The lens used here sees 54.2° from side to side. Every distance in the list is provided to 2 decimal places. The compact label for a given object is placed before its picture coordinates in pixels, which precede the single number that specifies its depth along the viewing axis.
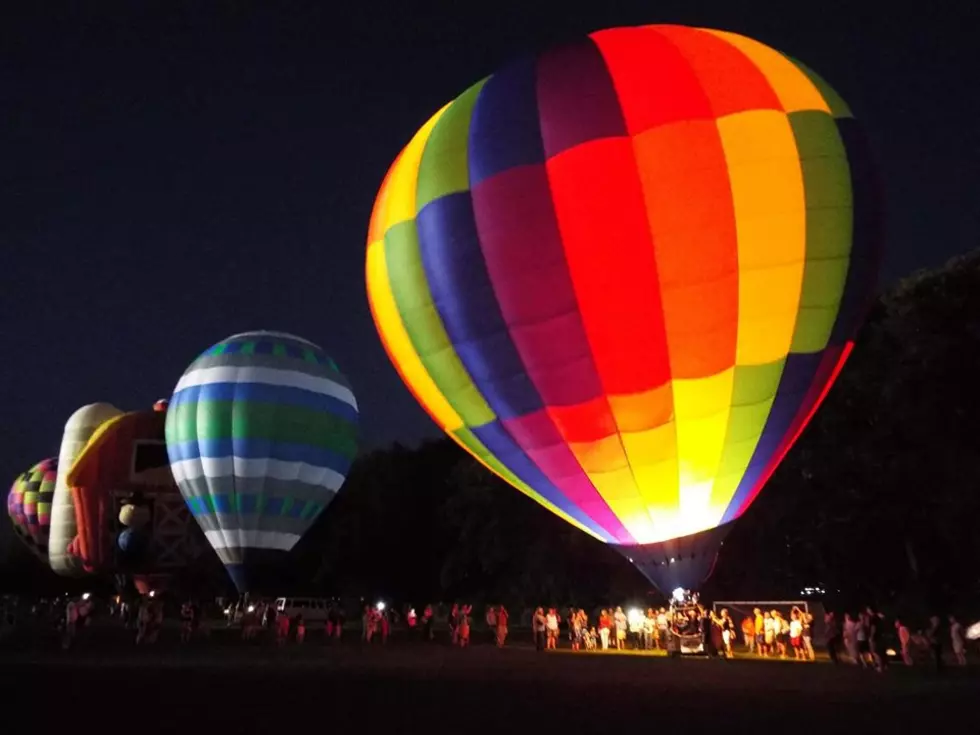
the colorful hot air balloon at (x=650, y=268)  12.73
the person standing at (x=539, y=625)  19.11
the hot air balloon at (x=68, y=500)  41.22
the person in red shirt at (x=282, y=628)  21.28
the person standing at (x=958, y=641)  15.41
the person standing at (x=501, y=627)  20.66
